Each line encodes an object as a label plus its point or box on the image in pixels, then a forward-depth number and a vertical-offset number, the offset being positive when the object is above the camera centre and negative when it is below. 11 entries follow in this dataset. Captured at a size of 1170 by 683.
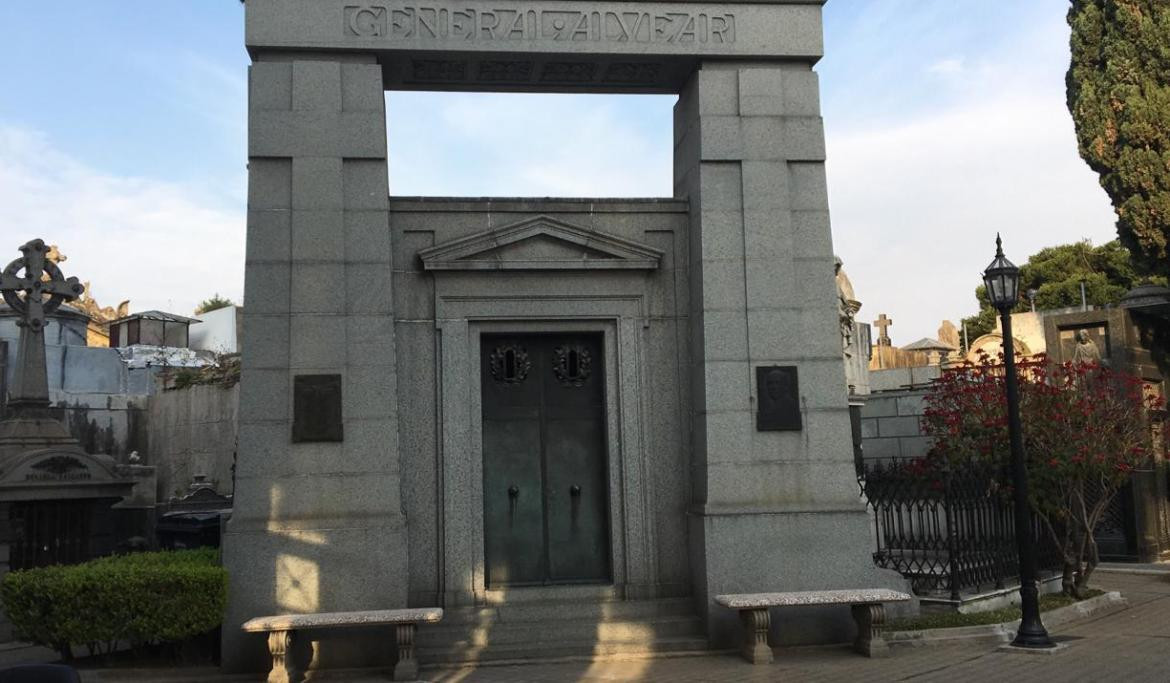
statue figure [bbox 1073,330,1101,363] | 19.48 +1.33
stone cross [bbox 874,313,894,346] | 49.01 +4.33
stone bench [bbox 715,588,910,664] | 9.73 -1.84
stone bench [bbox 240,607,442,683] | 9.04 -1.69
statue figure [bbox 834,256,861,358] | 15.52 +1.91
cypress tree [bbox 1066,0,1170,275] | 18.33 +5.77
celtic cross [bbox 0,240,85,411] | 14.34 +2.10
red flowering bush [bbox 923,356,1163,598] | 12.97 -0.23
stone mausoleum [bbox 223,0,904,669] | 10.09 +0.86
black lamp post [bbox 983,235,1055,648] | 10.34 -0.46
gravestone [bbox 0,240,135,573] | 12.73 -0.27
